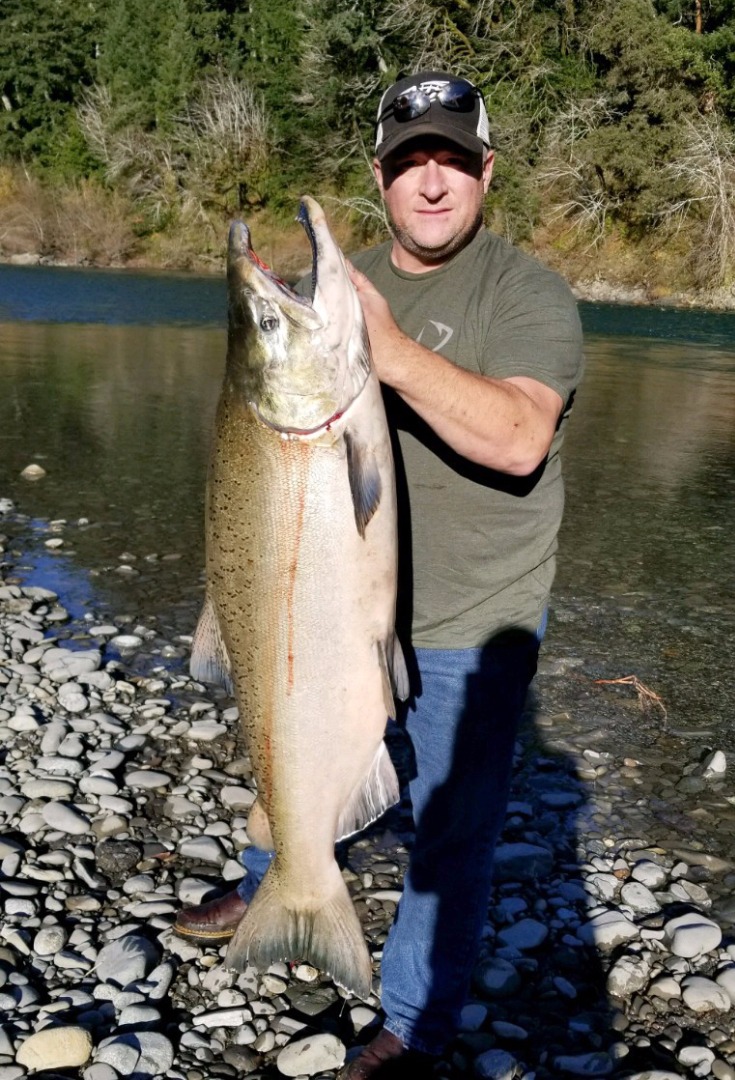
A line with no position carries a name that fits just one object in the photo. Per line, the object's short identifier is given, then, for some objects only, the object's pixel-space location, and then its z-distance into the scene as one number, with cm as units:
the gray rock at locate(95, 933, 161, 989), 312
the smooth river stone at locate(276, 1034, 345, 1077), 281
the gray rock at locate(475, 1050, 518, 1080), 280
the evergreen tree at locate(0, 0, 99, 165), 5903
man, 260
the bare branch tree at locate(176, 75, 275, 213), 4784
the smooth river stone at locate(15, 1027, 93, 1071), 276
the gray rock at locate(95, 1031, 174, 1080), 276
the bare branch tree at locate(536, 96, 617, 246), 3772
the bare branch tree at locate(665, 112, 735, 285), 3312
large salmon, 218
